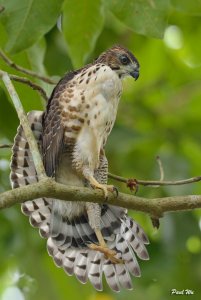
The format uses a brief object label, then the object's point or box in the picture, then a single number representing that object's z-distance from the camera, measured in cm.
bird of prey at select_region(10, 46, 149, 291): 862
